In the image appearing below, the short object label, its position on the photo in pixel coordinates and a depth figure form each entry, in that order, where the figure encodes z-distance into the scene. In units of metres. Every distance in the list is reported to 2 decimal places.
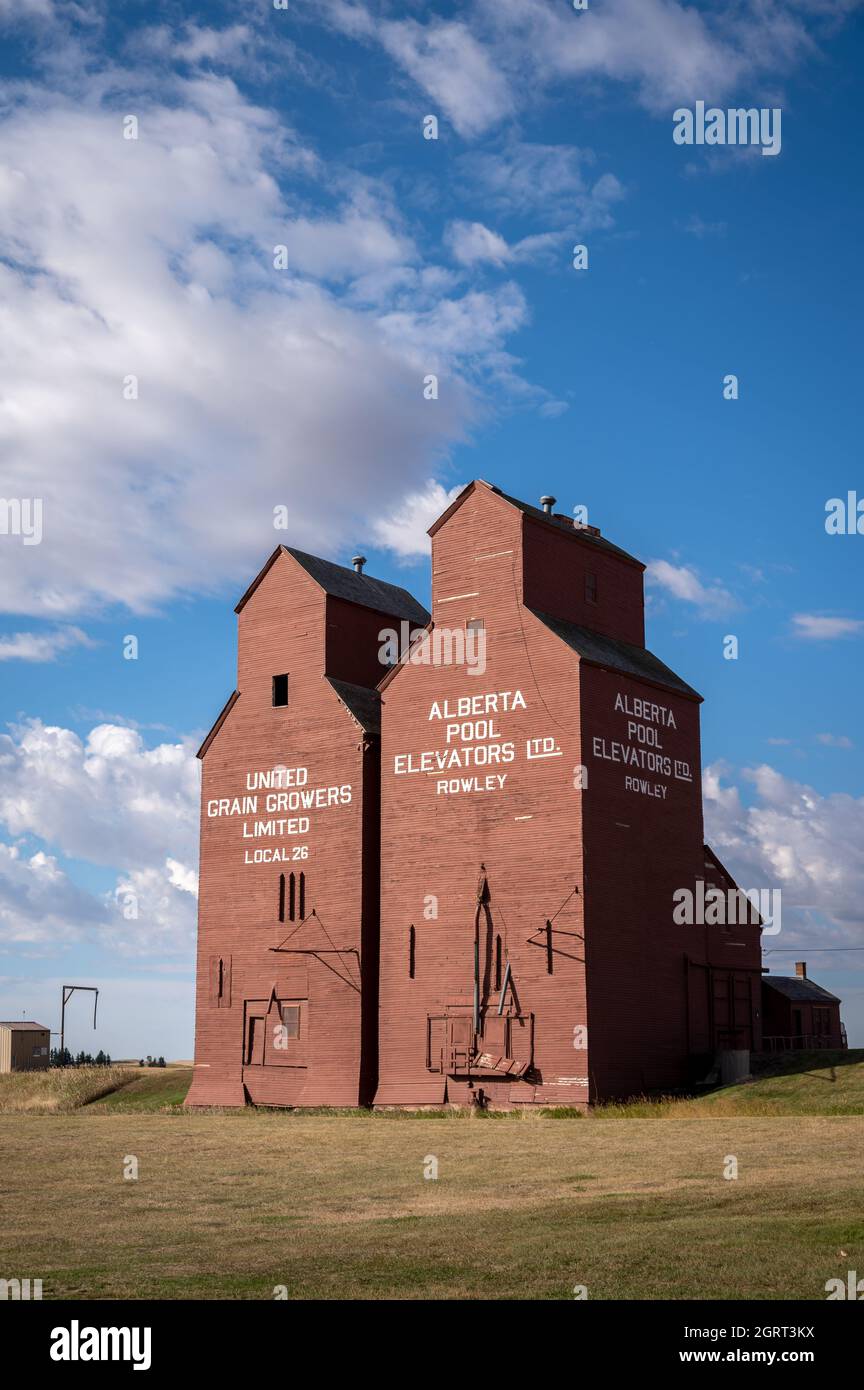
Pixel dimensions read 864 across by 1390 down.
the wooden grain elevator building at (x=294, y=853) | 43.59
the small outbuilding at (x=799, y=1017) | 59.69
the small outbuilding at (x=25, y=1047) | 67.75
